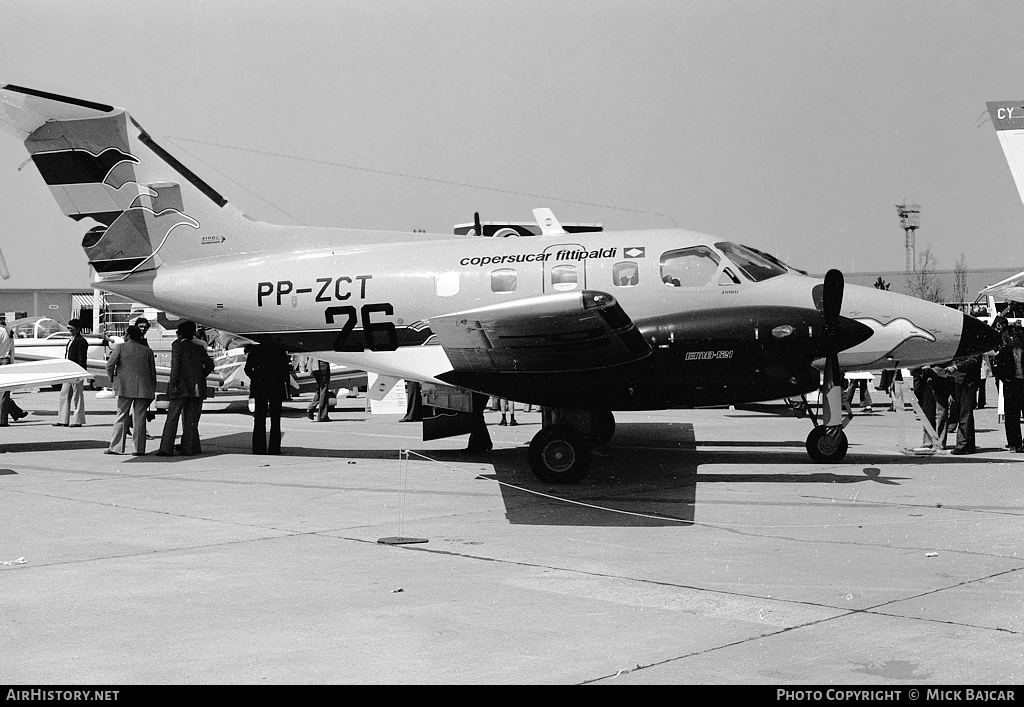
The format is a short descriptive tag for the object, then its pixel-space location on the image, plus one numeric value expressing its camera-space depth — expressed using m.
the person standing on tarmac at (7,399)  19.69
